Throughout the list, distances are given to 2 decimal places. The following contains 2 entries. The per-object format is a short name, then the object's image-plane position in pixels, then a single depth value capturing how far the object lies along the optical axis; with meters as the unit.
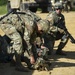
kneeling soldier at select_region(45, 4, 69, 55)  13.20
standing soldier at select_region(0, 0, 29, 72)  10.27
